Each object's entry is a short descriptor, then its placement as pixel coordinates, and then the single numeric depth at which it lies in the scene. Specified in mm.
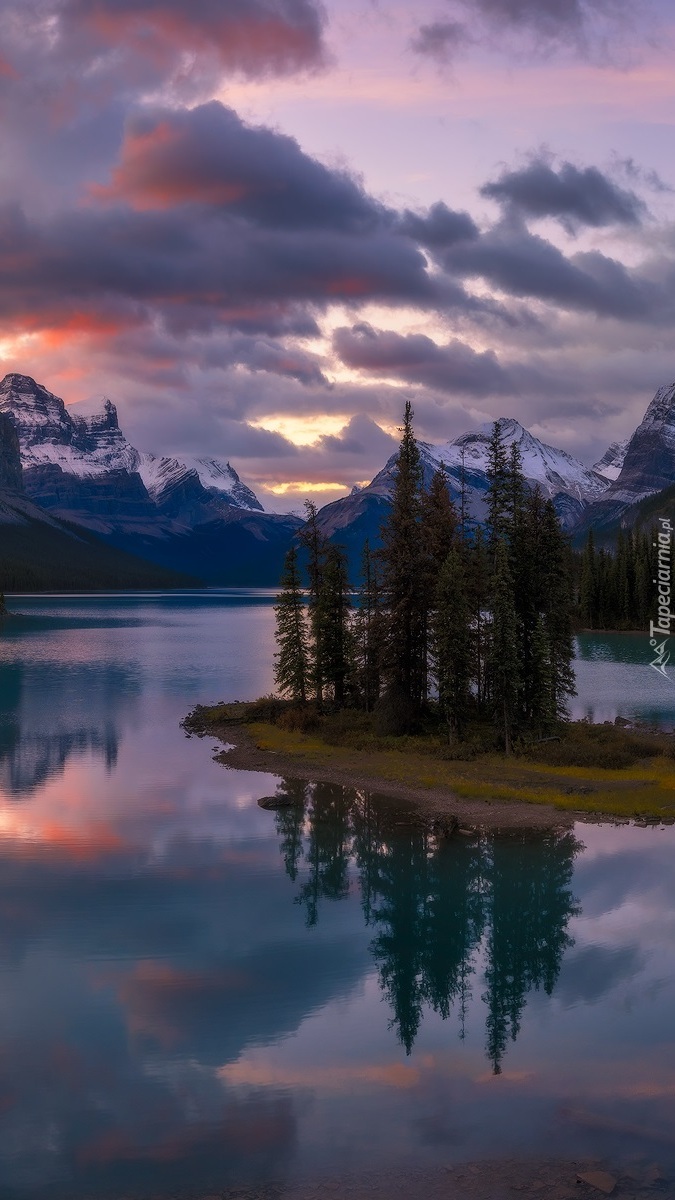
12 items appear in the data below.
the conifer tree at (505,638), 52875
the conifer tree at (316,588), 67000
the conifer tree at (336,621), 66000
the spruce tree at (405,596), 60094
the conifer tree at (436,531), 60406
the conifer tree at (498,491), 58000
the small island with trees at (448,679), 47500
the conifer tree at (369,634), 61594
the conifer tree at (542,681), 56031
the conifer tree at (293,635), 67312
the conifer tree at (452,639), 55406
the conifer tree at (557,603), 58406
